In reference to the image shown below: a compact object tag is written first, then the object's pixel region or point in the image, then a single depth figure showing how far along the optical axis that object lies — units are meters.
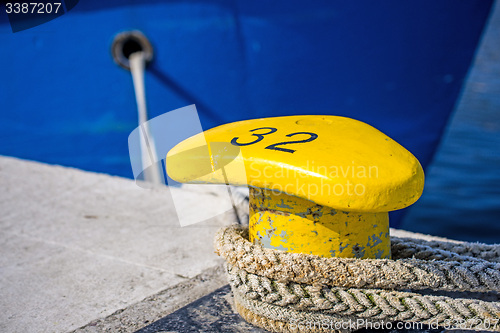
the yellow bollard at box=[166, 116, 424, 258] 1.29
